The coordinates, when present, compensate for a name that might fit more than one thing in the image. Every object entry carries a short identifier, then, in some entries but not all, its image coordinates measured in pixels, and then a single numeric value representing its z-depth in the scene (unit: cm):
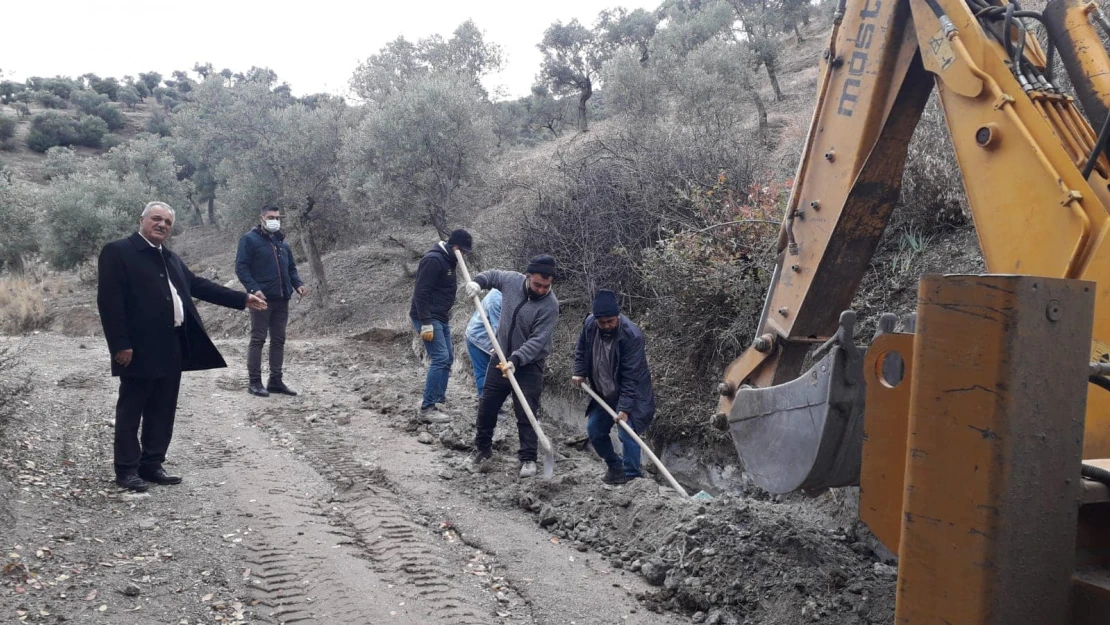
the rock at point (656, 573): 460
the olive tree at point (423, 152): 1692
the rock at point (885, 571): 443
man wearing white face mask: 835
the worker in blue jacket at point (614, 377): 630
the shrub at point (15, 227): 2364
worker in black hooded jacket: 752
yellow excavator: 150
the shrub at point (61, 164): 3606
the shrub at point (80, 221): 2386
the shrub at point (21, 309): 1847
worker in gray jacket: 640
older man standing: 514
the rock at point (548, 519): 546
